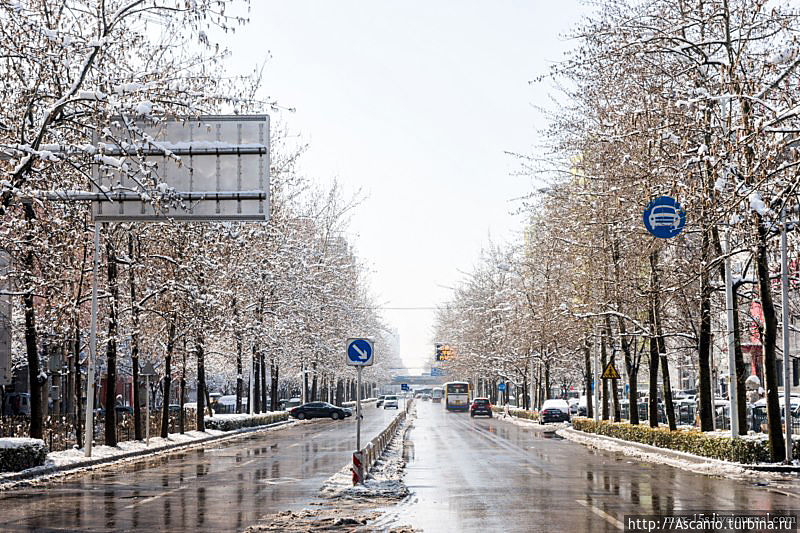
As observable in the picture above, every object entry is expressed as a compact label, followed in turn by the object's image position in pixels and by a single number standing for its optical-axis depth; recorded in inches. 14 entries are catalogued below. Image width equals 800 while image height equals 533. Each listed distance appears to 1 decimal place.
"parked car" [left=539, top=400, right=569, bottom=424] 2413.9
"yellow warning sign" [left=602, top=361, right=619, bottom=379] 1588.3
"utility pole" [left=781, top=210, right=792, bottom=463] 947.3
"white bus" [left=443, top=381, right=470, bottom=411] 4184.8
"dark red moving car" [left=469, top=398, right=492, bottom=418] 3307.1
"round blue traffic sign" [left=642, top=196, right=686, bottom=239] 840.3
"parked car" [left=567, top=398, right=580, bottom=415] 2981.1
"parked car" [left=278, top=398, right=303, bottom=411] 4286.2
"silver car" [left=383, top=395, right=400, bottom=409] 4458.7
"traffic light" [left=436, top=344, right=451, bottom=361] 3594.7
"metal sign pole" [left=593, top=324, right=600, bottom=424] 1834.8
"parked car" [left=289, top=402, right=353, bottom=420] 3061.0
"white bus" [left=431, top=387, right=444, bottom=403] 6973.4
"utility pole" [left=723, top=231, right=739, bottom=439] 1023.6
